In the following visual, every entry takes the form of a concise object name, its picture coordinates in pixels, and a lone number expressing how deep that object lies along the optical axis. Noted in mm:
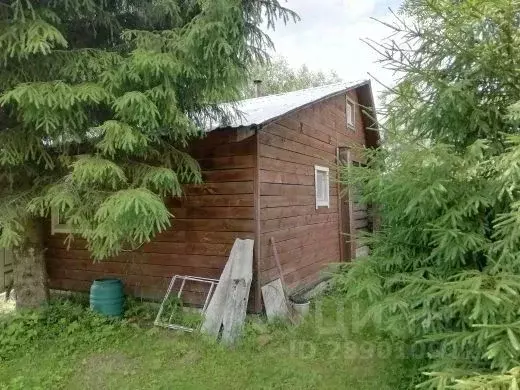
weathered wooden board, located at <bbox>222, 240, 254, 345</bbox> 4426
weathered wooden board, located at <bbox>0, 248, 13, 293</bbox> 6770
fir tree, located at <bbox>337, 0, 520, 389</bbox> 2275
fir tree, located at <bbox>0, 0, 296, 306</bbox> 3408
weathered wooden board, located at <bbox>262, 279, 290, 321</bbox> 4949
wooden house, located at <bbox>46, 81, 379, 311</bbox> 5035
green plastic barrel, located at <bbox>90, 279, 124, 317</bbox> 5168
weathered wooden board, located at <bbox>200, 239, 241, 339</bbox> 4520
